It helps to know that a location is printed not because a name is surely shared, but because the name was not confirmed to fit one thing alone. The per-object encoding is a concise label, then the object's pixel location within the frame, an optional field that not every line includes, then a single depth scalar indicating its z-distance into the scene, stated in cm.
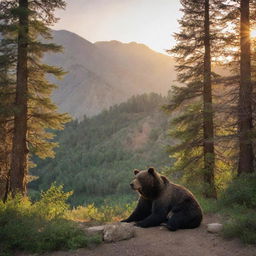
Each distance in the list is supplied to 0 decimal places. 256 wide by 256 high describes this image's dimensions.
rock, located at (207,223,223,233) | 716
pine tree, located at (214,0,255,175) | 1137
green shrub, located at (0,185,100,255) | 657
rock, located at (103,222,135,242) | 677
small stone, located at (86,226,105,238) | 710
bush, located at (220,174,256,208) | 939
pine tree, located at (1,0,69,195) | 1128
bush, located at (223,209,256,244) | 632
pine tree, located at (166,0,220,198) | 1355
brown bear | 739
